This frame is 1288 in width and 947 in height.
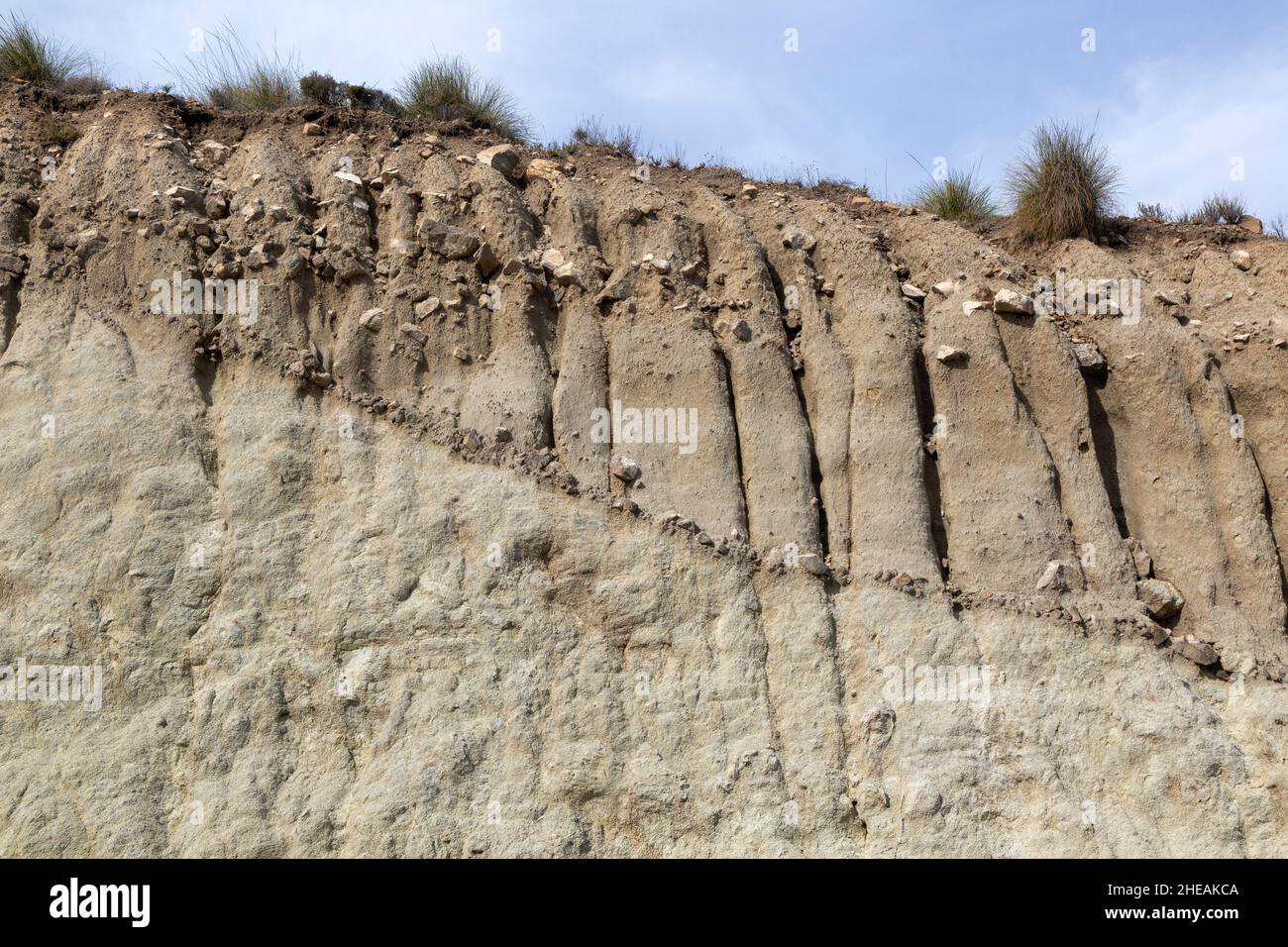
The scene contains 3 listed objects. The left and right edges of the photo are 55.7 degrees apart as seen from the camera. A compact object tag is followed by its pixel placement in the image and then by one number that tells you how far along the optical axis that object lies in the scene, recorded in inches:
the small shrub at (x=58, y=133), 409.4
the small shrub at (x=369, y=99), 463.2
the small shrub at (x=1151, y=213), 475.8
